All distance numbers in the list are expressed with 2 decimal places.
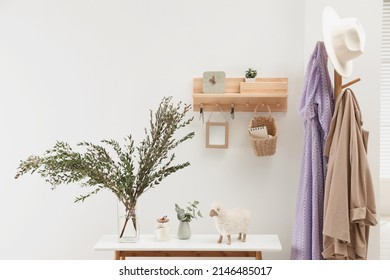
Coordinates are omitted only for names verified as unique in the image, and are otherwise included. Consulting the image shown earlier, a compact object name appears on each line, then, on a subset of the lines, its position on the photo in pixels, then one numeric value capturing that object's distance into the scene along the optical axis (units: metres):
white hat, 2.54
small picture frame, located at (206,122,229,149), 3.19
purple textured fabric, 2.76
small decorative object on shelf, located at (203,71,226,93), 3.10
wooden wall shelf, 3.07
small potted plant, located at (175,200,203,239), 2.88
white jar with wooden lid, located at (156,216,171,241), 2.87
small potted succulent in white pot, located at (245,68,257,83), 3.11
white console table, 2.78
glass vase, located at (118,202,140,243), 2.80
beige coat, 2.55
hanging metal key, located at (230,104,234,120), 3.15
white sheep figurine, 2.83
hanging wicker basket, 3.03
